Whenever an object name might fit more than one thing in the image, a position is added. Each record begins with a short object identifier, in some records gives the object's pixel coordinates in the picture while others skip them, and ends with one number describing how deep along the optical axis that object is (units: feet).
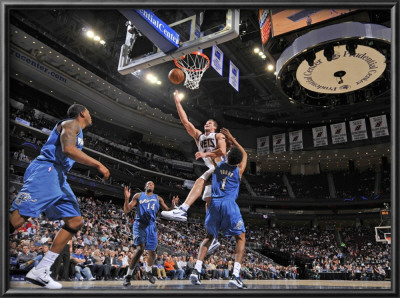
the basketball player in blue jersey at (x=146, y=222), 19.66
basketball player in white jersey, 16.87
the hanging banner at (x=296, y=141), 83.10
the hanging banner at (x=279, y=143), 86.22
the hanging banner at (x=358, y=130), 73.46
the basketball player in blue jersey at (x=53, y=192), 11.59
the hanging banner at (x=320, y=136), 80.43
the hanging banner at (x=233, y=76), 48.00
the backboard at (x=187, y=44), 18.67
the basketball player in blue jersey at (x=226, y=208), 16.24
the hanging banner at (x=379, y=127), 71.26
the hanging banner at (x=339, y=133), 76.23
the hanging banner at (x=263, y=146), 91.15
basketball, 22.90
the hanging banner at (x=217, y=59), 39.12
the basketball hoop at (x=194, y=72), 31.01
